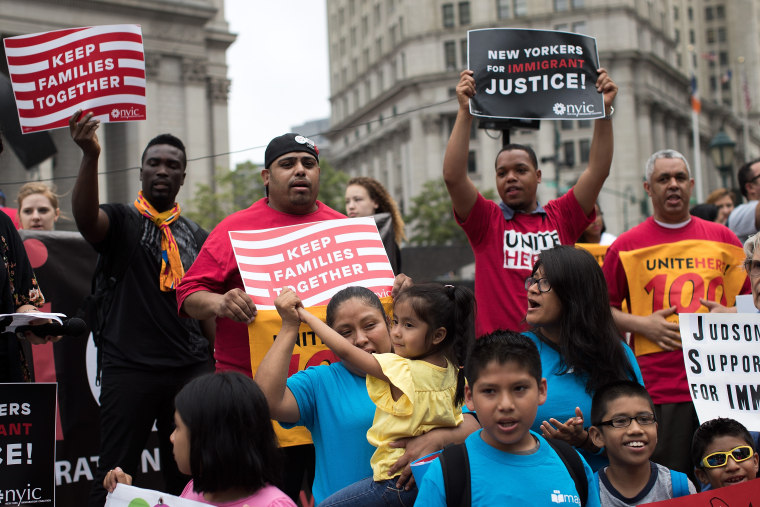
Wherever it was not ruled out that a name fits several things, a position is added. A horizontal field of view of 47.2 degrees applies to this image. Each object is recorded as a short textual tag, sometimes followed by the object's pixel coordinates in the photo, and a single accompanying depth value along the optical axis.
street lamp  17.89
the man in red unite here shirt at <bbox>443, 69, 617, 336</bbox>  5.10
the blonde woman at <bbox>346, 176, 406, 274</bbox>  7.32
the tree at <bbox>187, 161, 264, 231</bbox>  40.69
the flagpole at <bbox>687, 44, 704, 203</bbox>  38.72
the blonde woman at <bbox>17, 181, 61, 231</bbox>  7.16
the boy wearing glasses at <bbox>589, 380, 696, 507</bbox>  3.88
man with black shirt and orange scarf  5.01
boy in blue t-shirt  3.26
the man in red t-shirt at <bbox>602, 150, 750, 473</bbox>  5.08
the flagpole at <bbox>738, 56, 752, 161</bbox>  53.34
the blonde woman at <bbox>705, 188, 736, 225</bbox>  9.06
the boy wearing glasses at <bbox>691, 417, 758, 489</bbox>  4.16
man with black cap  4.64
